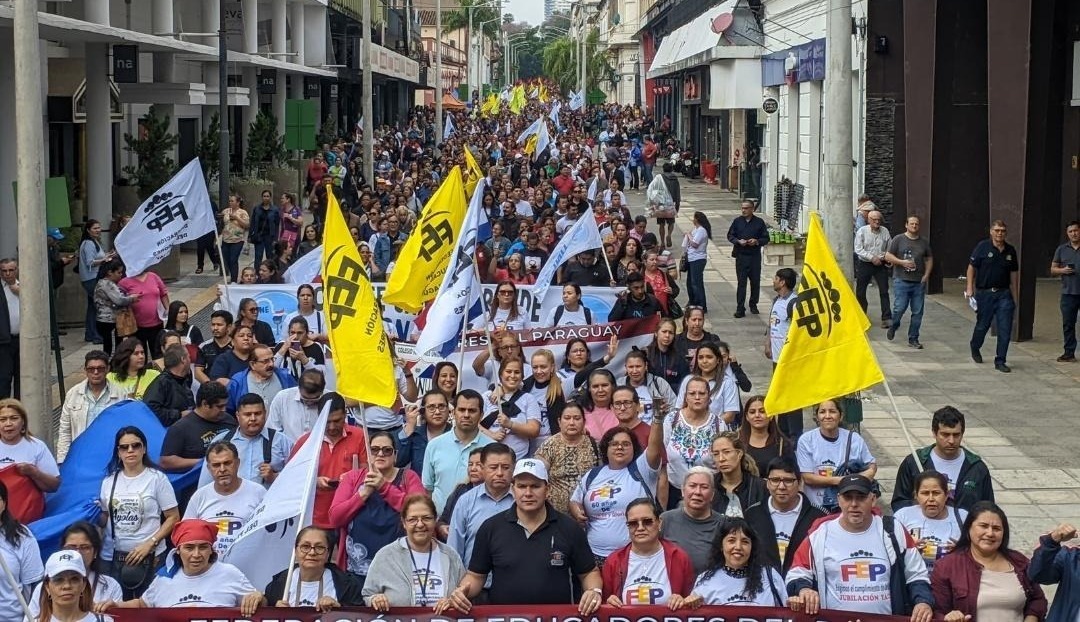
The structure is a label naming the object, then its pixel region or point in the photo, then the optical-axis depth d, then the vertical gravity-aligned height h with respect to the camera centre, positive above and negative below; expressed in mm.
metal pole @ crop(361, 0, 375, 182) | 35750 +1179
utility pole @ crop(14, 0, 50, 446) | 11570 -418
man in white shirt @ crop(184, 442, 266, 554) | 8250 -1713
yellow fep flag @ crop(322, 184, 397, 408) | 9469 -986
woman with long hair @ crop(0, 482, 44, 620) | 7602 -1854
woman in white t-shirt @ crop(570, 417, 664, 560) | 8328 -1708
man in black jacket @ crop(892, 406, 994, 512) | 8516 -1628
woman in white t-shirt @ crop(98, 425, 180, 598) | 8391 -1822
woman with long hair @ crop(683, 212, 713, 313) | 21141 -1215
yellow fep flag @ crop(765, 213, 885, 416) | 9008 -1044
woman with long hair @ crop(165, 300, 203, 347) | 13500 -1282
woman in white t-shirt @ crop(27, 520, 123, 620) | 7312 -1753
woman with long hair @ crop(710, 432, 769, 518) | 8227 -1636
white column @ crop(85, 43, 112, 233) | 26203 +323
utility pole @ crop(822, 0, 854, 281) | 15617 +273
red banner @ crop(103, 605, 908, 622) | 6992 -1959
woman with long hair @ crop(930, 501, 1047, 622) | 7020 -1816
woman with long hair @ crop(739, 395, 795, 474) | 9374 -1588
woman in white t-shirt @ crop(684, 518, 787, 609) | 7035 -1798
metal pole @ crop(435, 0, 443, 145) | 53162 +2484
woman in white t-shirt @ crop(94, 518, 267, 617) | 7137 -1848
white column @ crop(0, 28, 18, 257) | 22766 +90
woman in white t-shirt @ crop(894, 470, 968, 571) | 7633 -1700
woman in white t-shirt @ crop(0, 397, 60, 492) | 9031 -1592
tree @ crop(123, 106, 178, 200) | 27828 +167
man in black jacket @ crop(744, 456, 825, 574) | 7852 -1724
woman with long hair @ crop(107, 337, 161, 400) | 11031 -1387
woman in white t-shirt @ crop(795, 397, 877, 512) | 9055 -1645
